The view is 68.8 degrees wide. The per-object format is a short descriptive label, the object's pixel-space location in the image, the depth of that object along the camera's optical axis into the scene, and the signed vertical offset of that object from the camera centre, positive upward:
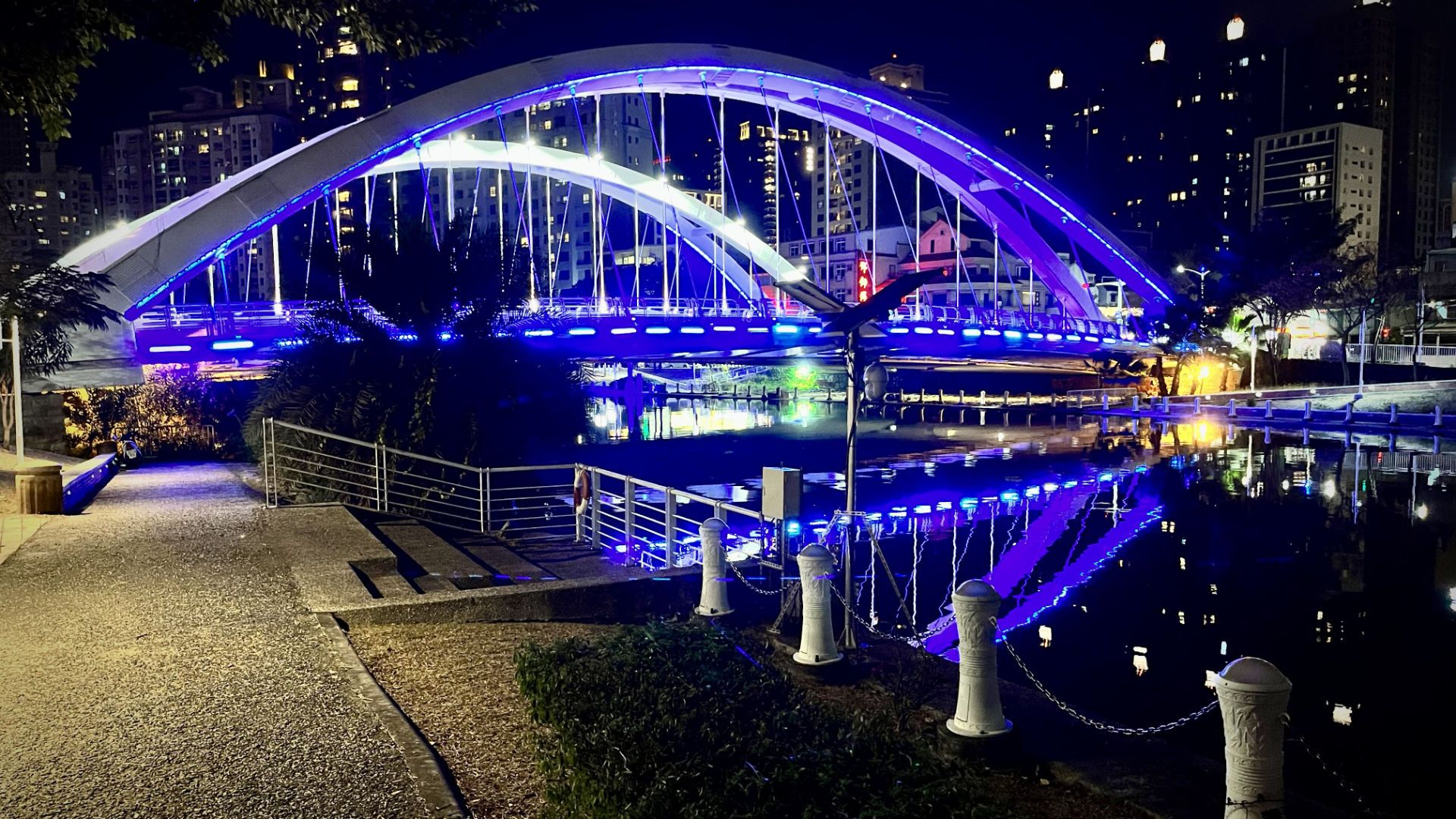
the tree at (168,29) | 5.79 +1.87
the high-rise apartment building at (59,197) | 154.00 +24.72
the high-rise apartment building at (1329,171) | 128.25 +21.13
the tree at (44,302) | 13.85 +0.75
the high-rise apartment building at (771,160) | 172.75 +32.44
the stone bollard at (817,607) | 7.87 -1.94
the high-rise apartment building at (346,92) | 163.62 +40.48
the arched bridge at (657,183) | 32.34 +7.24
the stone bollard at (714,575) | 9.24 -1.99
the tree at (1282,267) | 63.34 +4.77
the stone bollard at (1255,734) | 4.65 -1.73
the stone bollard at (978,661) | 6.29 -1.89
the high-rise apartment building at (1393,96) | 141.50 +33.23
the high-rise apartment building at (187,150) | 150.00 +29.07
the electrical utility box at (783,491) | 9.08 -1.24
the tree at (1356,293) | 62.50 +2.88
